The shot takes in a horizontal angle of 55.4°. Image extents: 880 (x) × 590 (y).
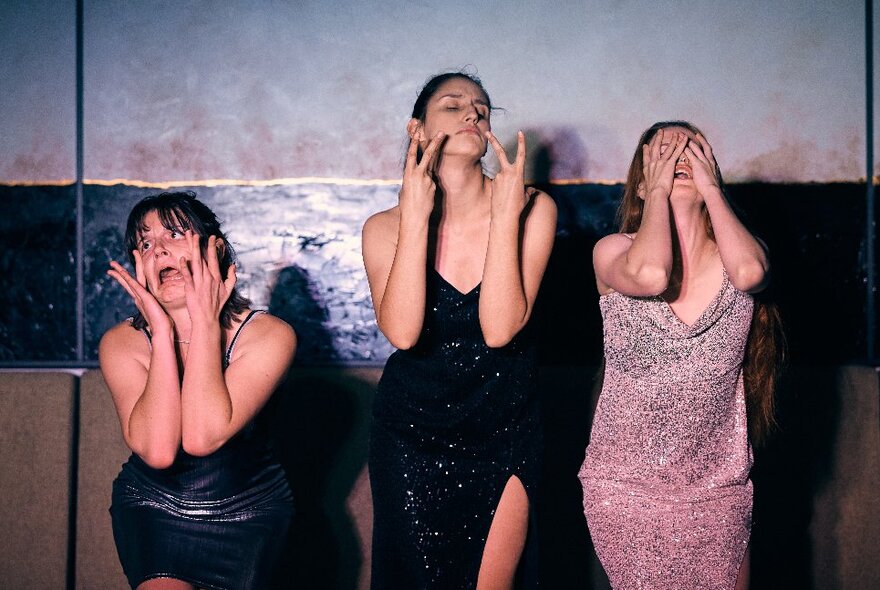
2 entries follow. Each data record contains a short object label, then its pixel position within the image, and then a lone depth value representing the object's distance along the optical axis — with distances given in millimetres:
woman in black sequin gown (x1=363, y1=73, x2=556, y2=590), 1916
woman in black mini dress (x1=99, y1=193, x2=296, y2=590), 1941
